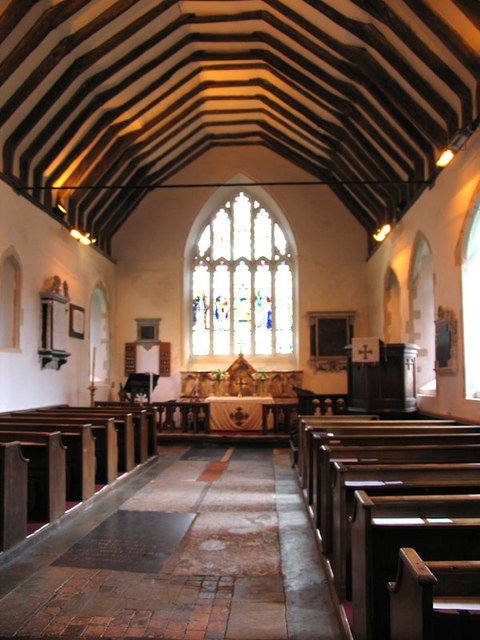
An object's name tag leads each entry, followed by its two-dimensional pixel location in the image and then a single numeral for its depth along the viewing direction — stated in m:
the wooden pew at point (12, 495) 3.65
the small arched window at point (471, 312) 6.52
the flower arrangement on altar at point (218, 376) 12.20
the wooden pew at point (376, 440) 4.33
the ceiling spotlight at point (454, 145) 5.98
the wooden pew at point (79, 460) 5.05
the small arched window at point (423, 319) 9.14
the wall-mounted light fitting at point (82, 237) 9.68
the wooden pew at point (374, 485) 2.78
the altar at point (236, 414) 10.50
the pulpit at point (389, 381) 7.86
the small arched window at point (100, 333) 12.31
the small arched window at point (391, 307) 10.73
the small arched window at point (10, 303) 7.91
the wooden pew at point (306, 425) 5.71
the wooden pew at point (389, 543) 2.14
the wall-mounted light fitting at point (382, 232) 9.33
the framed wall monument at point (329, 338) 12.59
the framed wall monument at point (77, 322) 10.20
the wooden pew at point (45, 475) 4.36
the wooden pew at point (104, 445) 5.85
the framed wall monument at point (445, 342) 6.80
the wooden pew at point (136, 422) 7.16
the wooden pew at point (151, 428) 7.96
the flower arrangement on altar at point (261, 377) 12.06
